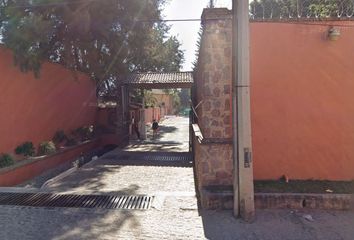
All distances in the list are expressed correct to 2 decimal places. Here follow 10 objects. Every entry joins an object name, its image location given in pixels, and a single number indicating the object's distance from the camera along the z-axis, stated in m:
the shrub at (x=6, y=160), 7.99
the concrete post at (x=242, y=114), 5.31
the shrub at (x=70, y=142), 12.27
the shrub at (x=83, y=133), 13.42
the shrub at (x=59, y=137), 11.72
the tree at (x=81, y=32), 8.88
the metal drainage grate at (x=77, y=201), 5.99
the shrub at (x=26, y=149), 9.11
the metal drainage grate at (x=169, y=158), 11.70
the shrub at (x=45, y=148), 10.02
